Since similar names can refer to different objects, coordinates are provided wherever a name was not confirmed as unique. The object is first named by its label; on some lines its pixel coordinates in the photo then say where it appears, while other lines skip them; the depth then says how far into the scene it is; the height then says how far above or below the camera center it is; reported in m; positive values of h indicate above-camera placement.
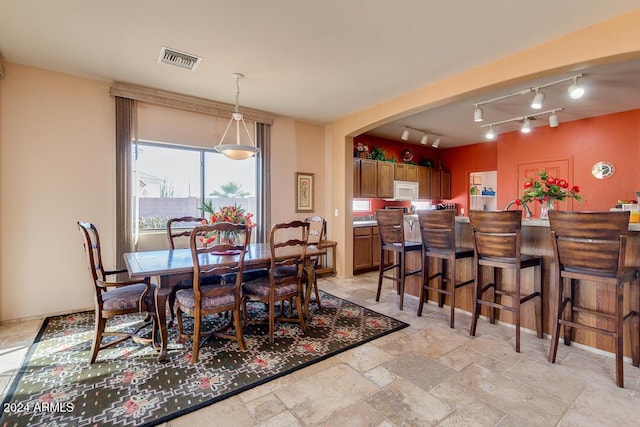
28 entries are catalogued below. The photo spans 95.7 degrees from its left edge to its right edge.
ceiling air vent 2.84 +1.56
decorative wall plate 4.64 +0.65
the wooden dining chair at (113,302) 2.31 -0.75
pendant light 3.11 +0.66
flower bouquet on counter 3.01 +0.19
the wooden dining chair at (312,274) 3.06 -0.71
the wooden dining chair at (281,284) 2.65 -0.71
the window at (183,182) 3.88 +0.42
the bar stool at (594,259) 1.99 -0.36
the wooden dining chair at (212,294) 2.27 -0.70
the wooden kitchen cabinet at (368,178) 5.73 +0.65
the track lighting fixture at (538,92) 3.01 +1.45
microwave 6.31 +0.44
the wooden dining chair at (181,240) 3.00 -0.39
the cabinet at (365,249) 5.35 -0.73
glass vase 3.06 +0.04
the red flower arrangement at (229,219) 2.81 -0.08
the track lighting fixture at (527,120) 4.23 +1.53
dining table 2.24 -0.44
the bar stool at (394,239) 3.52 -0.36
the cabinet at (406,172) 6.39 +0.86
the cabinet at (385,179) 6.02 +0.65
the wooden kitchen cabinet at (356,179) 5.64 +0.61
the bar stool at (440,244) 3.04 -0.37
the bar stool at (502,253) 2.53 -0.40
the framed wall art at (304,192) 5.12 +0.33
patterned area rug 1.78 -1.22
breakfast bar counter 2.33 -0.70
